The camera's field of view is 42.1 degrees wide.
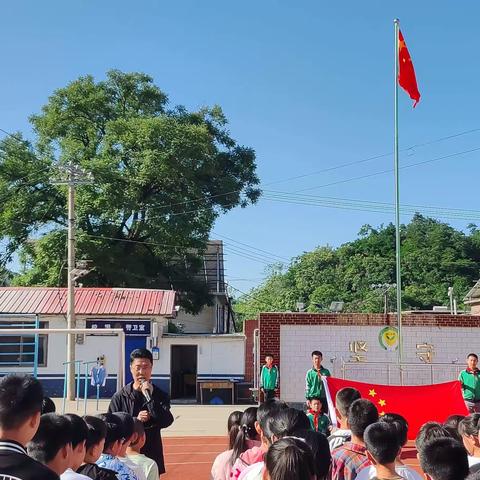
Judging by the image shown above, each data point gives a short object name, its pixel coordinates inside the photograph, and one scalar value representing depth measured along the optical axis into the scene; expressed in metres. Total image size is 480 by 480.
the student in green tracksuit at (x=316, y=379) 11.02
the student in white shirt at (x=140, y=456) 4.30
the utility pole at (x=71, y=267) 19.59
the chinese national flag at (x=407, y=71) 13.68
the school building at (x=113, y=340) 21.02
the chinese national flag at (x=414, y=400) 10.55
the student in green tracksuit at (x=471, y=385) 10.65
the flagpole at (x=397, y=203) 12.60
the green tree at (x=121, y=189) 26.11
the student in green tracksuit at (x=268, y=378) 12.73
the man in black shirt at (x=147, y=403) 5.25
